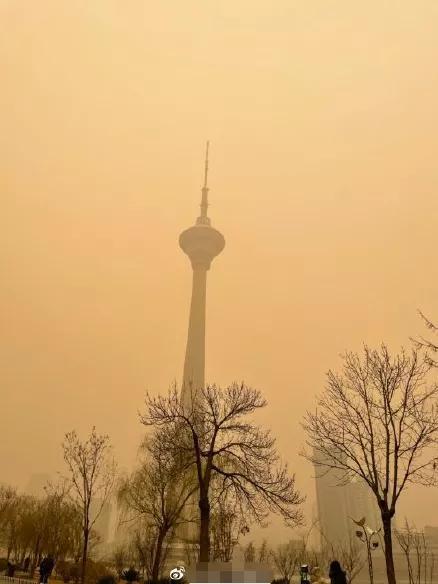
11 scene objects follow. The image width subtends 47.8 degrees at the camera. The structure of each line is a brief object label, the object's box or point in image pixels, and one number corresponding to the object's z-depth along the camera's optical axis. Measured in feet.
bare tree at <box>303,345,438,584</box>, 60.95
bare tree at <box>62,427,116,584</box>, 102.01
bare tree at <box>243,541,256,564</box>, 129.18
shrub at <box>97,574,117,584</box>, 75.91
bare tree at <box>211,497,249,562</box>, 99.25
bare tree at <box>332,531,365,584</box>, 121.90
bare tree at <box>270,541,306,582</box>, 131.95
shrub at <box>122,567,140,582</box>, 76.88
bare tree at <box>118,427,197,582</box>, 80.79
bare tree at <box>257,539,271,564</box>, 130.58
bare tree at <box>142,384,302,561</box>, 70.69
